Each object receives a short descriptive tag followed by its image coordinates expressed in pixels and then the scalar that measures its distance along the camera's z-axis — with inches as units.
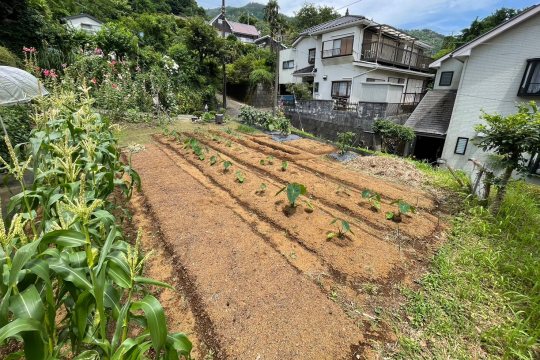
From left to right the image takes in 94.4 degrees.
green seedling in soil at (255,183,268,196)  186.5
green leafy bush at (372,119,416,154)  407.2
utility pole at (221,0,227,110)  610.0
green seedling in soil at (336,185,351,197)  199.5
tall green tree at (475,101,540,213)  147.3
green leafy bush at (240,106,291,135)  439.1
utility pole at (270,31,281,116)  490.4
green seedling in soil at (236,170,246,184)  204.7
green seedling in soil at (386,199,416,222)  159.8
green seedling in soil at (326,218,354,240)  135.6
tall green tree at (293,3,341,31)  1236.5
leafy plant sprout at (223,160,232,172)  221.1
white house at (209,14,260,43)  1398.9
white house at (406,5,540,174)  336.5
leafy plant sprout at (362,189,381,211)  175.0
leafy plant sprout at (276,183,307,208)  159.1
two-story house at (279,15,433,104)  544.4
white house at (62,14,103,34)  722.8
